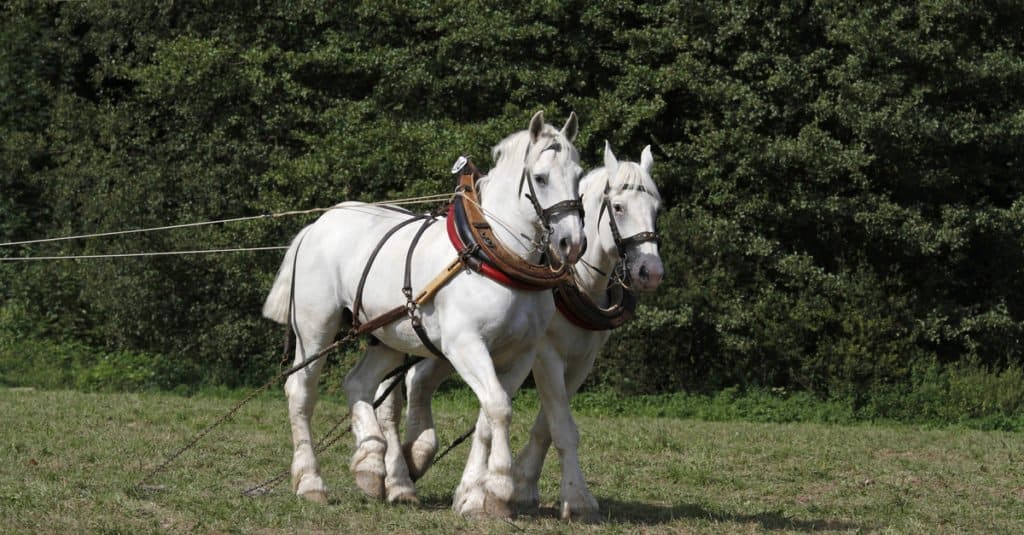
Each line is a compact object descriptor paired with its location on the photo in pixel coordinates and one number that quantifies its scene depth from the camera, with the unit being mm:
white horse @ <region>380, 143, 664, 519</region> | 15062
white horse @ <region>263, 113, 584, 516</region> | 13727
